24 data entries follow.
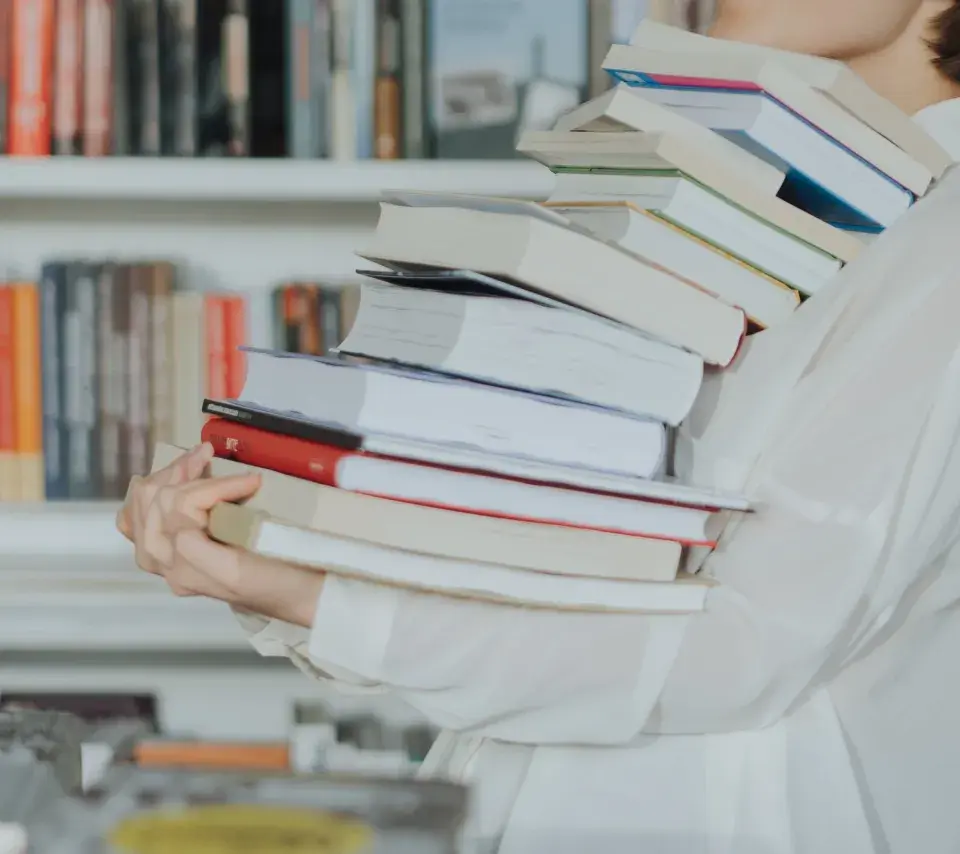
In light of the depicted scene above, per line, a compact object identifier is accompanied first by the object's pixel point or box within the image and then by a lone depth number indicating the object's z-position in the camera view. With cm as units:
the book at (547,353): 173
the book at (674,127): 177
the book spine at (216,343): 244
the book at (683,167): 176
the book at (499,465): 167
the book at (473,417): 170
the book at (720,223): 177
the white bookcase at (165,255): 239
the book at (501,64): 239
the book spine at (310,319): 245
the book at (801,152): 178
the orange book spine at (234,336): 245
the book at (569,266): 172
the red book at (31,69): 238
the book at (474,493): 168
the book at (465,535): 169
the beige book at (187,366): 243
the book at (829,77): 179
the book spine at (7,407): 242
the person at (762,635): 172
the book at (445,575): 169
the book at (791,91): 177
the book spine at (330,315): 245
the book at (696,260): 177
